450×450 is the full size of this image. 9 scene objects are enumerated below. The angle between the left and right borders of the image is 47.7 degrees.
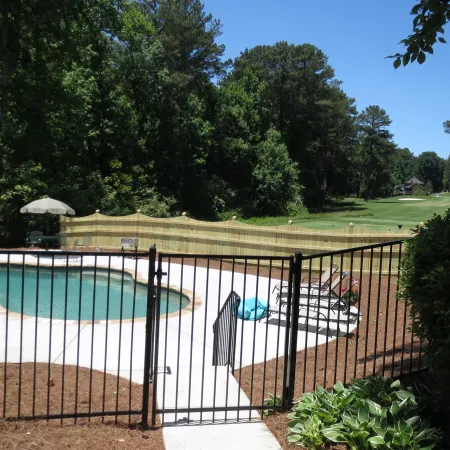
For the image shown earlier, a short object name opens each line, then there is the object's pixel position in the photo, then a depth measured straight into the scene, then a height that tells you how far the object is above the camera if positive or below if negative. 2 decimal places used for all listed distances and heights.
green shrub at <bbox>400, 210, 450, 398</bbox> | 3.78 -0.71
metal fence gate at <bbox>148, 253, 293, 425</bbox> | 4.58 -2.18
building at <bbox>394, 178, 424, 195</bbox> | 119.25 +2.57
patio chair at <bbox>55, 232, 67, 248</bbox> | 20.08 -2.25
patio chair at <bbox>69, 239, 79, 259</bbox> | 20.40 -2.49
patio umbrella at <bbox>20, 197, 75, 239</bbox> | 18.83 -0.96
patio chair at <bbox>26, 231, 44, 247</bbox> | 19.85 -2.24
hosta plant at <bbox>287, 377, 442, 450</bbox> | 3.55 -1.66
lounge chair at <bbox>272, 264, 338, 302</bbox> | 10.38 -1.89
